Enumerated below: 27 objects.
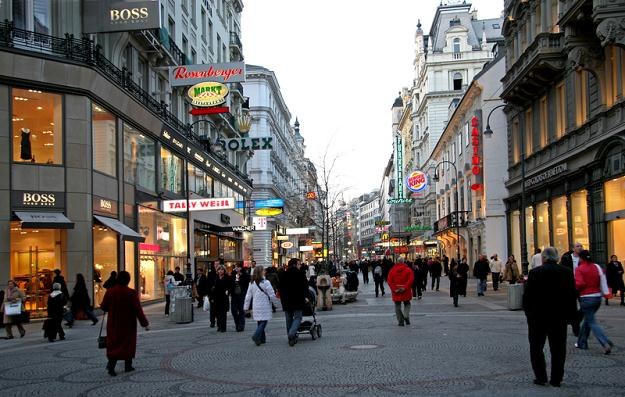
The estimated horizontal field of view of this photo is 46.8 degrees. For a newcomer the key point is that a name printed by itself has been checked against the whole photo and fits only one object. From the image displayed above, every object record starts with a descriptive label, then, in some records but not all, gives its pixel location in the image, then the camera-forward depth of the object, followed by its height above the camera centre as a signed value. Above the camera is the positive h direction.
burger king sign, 61.67 +4.76
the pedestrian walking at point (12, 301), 18.33 -1.45
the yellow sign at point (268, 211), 49.09 +1.99
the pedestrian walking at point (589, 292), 11.83 -0.97
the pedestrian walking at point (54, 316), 17.55 -1.74
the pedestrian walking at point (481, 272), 28.73 -1.45
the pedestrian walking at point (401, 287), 17.31 -1.18
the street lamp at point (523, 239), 27.23 -0.18
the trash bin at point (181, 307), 21.78 -1.95
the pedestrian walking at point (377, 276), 32.39 -1.72
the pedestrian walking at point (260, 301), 14.66 -1.23
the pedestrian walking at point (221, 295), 18.34 -1.38
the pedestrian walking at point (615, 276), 21.45 -1.28
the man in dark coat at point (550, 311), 8.91 -0.97
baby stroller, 15.16 -1.82
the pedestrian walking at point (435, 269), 35.84 -1.61
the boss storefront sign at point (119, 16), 25.14 +8.04
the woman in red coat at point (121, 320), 11.07 -1.19
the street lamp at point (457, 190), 55.62 +3.64
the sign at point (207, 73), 32.53 +7.63
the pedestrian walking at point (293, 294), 14.66 -1.10
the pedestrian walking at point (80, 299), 21.61 -1.66
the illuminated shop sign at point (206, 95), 33.44 +6.80
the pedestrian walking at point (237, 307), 18.20 -1.68
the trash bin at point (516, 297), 21.62 -1.86
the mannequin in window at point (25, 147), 22.76 +3.13
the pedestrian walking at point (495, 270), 32.53 -1.56
